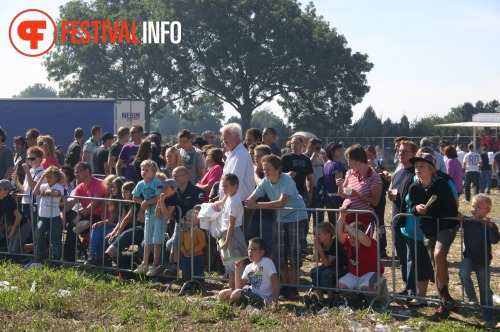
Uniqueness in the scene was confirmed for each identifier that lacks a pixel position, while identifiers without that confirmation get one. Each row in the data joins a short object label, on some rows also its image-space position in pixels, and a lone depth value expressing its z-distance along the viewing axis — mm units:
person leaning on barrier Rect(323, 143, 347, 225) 11234
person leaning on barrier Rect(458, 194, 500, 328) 7309
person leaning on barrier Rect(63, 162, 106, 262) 10516
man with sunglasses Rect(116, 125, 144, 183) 11586
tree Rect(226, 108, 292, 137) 85706
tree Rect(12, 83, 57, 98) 174000
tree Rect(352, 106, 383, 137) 56031
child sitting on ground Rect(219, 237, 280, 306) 7992
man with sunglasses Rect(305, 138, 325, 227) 12022
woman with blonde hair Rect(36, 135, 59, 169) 11984
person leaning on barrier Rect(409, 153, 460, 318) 7492
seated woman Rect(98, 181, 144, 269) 9788
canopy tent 34416
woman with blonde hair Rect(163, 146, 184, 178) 10664
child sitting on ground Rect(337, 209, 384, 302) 7863
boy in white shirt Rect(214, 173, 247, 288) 8336
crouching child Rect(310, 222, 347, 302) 8055
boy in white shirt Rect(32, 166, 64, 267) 10391
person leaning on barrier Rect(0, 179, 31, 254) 10864
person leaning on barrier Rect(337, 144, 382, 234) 8453
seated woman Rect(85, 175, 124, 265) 10125
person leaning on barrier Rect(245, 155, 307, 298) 8547
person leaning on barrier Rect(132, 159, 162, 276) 9320
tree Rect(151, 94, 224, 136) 63278
